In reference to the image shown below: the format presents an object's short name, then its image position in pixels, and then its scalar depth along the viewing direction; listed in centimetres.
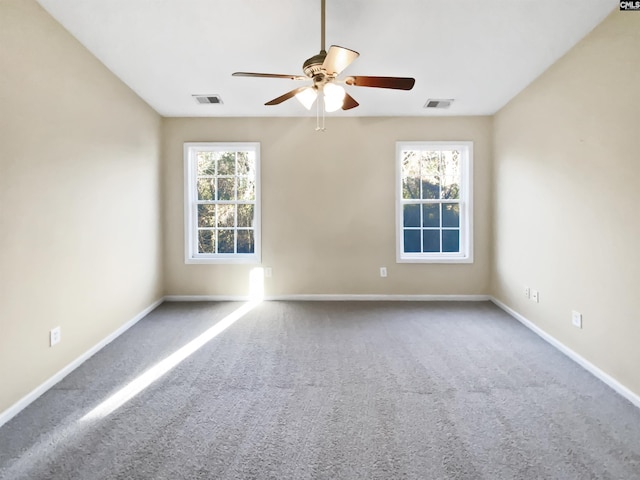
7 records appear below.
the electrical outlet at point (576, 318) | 255
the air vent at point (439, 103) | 368
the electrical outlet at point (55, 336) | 225
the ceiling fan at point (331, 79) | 190
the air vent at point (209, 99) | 356
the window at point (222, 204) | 435
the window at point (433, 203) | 432
